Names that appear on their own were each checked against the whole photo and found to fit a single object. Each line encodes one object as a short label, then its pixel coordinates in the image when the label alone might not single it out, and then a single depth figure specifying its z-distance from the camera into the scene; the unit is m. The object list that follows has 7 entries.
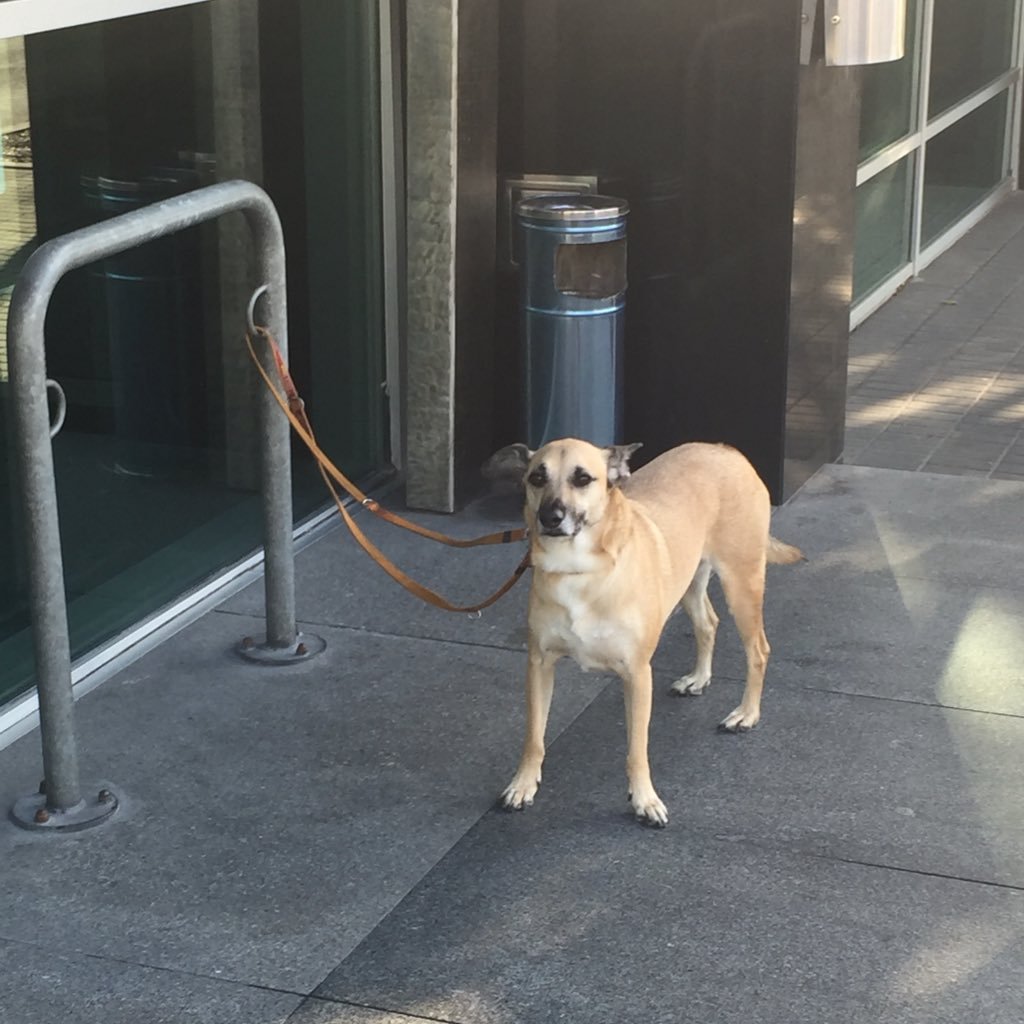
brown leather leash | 5.54
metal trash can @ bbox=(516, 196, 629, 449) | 7.09
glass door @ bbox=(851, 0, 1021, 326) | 11.03
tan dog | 4.77
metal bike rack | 4.55
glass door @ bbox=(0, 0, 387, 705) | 5.70
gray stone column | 6.95
